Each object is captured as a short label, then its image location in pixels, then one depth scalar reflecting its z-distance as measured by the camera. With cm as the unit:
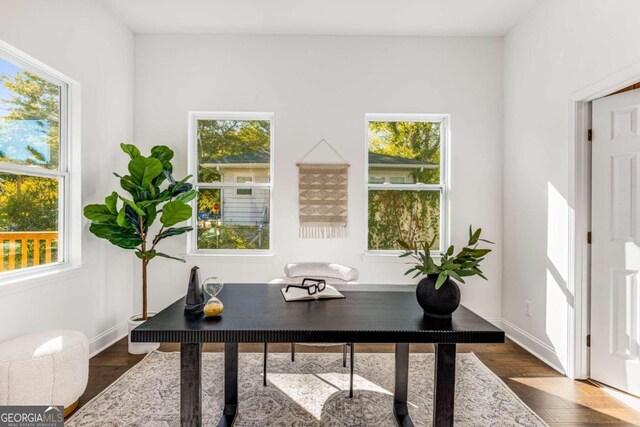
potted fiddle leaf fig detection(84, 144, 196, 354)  273
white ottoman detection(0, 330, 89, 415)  177
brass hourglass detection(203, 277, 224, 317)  149
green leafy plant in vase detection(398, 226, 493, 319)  150
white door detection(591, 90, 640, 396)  223
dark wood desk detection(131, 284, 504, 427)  133
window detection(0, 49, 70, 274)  226
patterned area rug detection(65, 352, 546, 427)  199
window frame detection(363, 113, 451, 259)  359
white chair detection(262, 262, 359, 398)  282
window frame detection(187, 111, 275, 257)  359
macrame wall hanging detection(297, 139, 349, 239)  353
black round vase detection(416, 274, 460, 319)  150
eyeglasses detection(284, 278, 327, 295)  189
